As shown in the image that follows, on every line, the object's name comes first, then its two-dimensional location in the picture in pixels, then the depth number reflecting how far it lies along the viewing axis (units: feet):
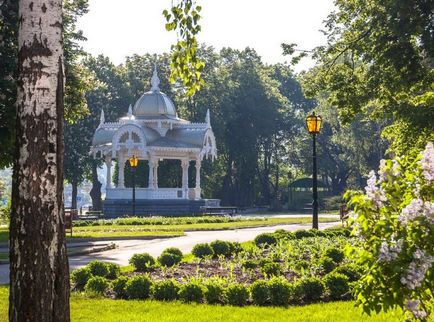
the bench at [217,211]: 157.99
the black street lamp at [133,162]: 133.56
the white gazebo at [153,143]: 153.89
